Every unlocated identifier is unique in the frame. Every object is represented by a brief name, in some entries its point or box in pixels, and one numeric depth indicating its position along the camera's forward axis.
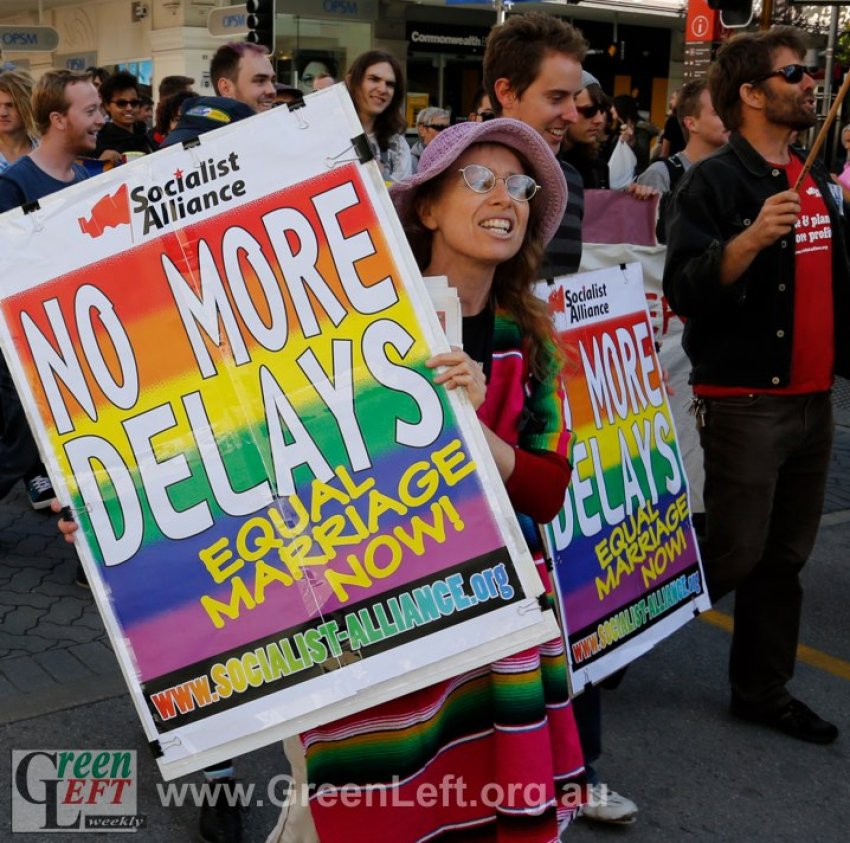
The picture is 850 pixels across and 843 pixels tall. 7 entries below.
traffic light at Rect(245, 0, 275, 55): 12.72
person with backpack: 5.69
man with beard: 3.74
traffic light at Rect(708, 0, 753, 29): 9.92
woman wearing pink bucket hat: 2.32
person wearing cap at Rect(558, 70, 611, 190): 5.33
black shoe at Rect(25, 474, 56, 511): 6.00
